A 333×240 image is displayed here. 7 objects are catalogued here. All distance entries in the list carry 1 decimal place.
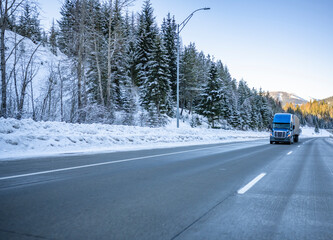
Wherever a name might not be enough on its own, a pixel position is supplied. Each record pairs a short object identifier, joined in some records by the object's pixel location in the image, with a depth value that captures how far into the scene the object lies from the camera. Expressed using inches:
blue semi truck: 997.4
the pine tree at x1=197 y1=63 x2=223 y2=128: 1975.6
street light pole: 880.2
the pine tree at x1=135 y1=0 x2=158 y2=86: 1936.4
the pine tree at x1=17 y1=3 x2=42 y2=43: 651.5
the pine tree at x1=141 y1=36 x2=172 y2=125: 1578.5
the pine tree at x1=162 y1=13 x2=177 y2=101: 2240.4
